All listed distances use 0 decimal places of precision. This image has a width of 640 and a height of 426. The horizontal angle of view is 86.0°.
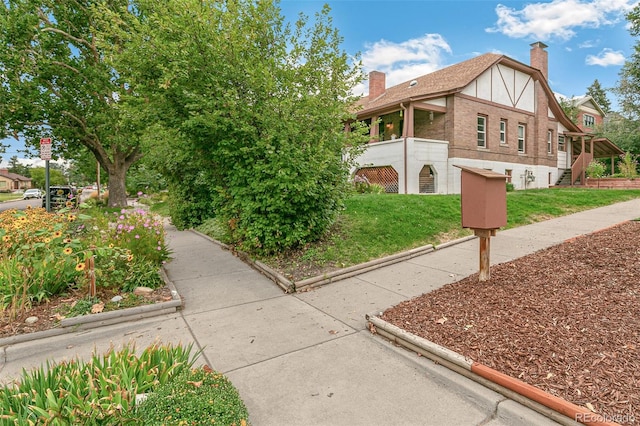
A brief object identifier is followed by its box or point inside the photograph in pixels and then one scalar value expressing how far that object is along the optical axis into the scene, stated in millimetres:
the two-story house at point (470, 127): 15133
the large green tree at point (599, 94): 54528
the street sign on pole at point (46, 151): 8188
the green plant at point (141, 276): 4848
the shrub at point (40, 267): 4159
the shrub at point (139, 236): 5395
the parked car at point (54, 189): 17722
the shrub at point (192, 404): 1964
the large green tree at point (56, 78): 15031
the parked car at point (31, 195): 49631
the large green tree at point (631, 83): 22188
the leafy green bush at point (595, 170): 21219
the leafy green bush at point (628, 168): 19953
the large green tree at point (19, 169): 111000
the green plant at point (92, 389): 2016
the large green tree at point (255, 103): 5332
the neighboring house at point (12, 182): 92250
